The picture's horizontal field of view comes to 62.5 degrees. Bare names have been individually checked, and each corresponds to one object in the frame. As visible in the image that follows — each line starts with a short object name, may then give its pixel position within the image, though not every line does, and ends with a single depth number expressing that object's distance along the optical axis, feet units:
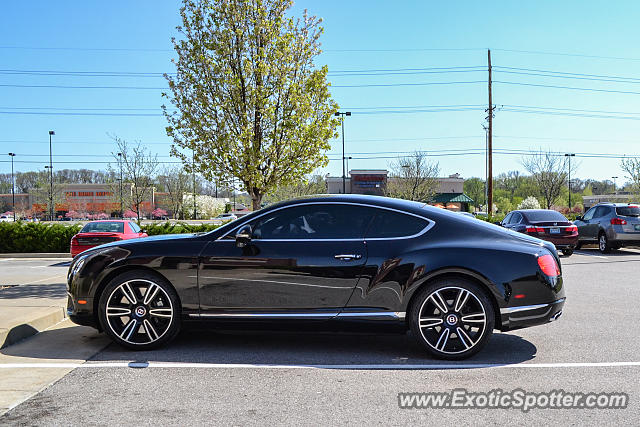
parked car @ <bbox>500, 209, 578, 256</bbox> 54.24
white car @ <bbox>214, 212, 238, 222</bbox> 213.21
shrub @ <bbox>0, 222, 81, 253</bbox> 67.82
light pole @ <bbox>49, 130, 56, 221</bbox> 191.42
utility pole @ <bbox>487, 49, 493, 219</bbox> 97.25
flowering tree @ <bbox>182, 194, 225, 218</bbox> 219.61
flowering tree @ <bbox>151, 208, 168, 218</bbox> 233.64
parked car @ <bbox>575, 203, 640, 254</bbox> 57.62
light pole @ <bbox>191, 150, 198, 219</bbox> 207.41
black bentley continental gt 16.47
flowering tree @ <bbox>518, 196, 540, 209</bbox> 172.93
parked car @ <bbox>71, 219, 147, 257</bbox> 49.14
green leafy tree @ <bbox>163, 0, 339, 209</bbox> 37.63
